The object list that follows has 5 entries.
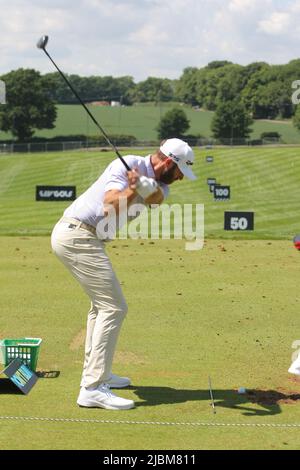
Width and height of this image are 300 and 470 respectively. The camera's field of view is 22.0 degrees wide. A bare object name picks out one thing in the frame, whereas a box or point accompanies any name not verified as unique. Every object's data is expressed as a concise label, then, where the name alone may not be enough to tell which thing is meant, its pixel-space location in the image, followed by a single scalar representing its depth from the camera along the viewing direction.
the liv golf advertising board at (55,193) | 40.94
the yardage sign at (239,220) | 27.31
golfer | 7.28
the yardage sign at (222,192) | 43.78
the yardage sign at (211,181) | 54.16
